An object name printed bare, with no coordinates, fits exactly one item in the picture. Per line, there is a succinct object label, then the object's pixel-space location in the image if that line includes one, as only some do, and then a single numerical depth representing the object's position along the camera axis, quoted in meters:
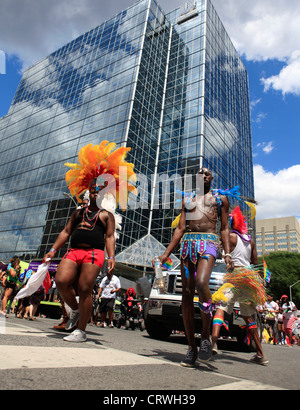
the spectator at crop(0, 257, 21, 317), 7.68
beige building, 138.12
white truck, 5.13
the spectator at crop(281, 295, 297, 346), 11.45
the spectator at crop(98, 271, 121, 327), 8.64
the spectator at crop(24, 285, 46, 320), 7.56
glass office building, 34.88
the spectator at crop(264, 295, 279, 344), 12.30
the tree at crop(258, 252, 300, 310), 44.12
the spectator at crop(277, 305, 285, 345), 12.69
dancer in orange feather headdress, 3.48
